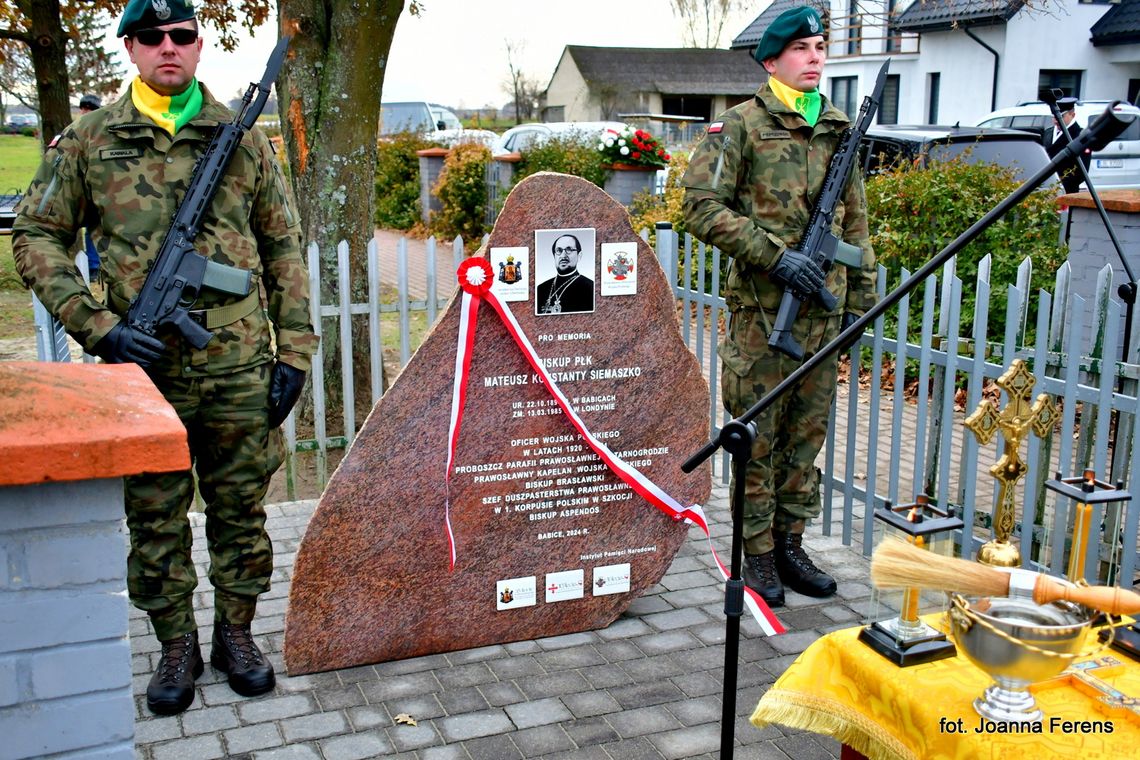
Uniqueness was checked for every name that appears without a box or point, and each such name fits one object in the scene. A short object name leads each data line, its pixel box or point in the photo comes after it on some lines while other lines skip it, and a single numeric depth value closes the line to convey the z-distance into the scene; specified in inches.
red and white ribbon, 158.1
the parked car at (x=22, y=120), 2536.2
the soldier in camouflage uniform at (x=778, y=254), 173.2
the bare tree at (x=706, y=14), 2778.1
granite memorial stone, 157.0
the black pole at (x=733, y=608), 99.7
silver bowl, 82.0
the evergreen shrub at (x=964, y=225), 328.8
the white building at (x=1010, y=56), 1116.5
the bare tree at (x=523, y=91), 2731.3
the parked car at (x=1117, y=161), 644.7
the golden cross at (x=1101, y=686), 89.1
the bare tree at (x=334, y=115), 273.6
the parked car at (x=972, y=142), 482.3
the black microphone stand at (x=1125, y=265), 174.9
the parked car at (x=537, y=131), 756.0
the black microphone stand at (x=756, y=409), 82.4
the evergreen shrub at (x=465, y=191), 682.8
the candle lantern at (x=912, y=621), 98.3
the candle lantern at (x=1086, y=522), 98.0
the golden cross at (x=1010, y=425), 102.5
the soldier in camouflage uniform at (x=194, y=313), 142.6
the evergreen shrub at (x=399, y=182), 804.6
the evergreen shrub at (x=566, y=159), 575.8
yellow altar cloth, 86.9
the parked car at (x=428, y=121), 893.8
